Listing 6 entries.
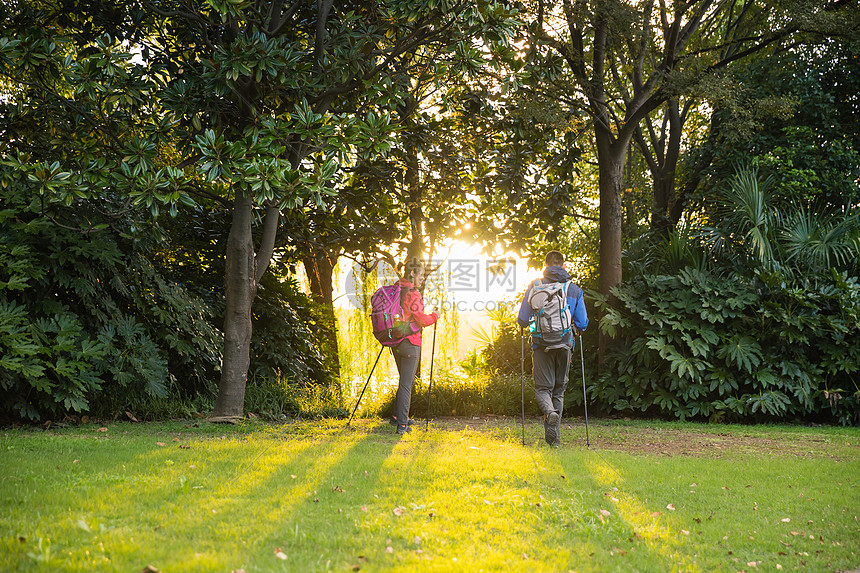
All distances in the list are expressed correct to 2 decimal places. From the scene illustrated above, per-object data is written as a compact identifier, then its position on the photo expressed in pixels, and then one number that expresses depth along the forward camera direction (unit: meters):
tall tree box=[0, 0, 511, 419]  6.93
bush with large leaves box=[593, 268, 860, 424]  10.40
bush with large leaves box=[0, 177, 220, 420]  7.73
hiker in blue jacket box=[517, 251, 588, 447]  7.77
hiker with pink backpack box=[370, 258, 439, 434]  8.28
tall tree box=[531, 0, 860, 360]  10.57
